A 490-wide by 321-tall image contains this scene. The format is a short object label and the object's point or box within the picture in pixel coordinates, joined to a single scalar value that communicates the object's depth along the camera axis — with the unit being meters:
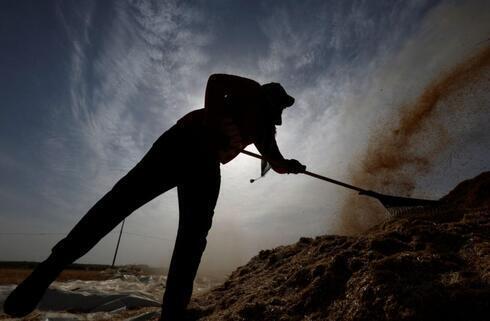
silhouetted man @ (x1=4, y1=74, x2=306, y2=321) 2.02
